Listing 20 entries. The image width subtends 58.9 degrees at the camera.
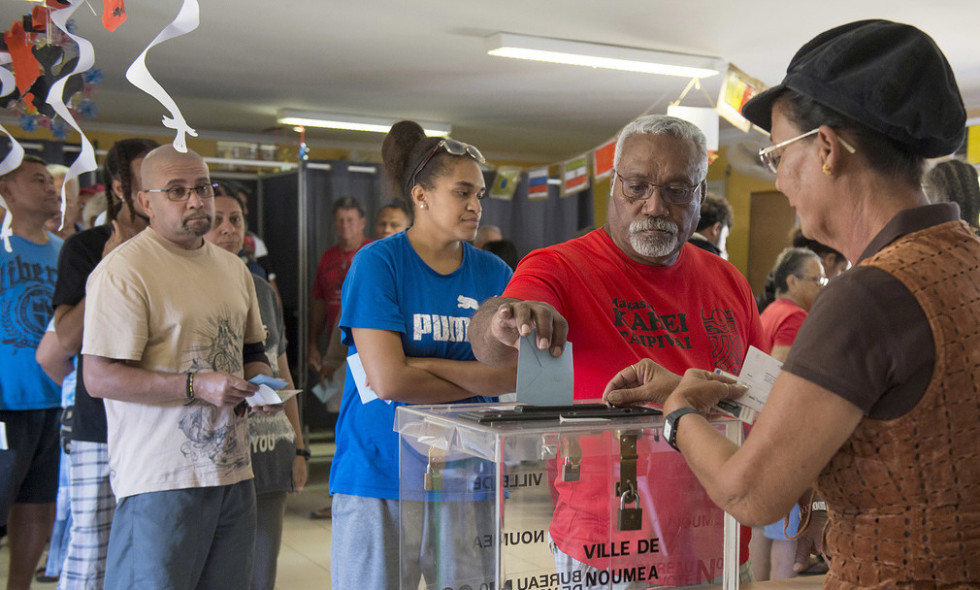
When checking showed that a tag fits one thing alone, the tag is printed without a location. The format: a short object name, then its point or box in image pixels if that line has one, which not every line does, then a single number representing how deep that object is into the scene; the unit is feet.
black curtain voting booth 20.58
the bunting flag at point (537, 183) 24.03
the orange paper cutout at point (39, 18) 6.64
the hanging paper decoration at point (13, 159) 6.43
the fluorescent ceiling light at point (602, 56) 18.74
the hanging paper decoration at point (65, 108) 6.06
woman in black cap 3.04
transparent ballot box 3.67
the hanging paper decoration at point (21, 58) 6.55
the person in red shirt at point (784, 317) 11.06
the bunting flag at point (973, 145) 19.36
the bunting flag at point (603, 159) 19.25
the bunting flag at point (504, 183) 23.54
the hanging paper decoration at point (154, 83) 5.11
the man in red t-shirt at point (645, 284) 5.32
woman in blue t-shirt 6.33
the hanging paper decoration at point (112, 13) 5.26
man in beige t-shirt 6.88
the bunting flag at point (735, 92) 18.27
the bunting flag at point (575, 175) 23.00
